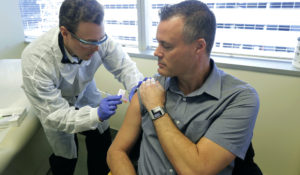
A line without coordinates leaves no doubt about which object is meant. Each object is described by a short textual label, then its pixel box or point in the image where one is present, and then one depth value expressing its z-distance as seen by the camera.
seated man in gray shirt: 0.95
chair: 1.08
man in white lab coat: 1.28
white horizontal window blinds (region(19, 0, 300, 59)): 1.65
